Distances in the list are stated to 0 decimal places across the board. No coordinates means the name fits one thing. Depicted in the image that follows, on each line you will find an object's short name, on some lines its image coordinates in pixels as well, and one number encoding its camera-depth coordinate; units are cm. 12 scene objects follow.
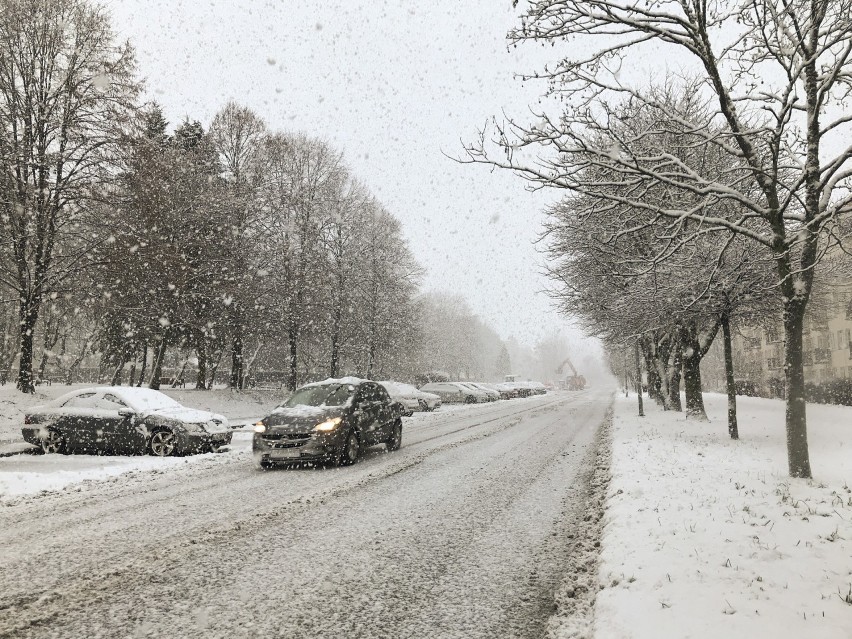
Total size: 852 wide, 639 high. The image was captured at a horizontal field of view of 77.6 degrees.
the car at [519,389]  5319
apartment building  4056
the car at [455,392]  3781
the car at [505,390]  4950
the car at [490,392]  4066
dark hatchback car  987
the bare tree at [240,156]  2764
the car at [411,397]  2581
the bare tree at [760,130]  687
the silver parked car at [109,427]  1146
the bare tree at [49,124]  1792
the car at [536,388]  6180
